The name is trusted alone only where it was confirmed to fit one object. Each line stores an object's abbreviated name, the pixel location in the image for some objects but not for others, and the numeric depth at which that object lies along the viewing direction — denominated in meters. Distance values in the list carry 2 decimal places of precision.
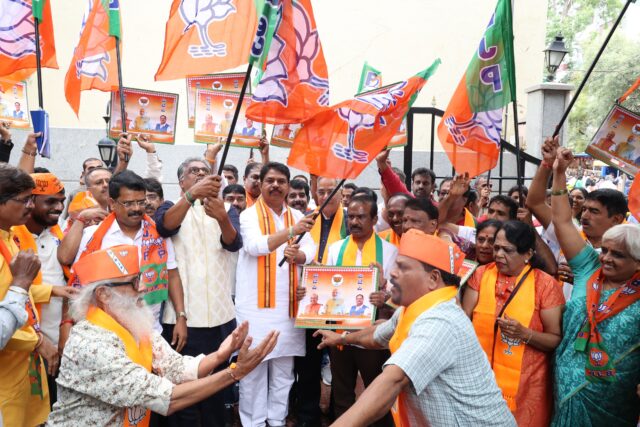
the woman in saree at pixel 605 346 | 3.43
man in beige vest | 4.77
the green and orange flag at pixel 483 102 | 5.27
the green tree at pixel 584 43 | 35.97
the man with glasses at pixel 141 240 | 4.38
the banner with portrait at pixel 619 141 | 4.75
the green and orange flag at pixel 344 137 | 4.98
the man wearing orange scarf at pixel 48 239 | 4.32
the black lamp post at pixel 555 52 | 10.15
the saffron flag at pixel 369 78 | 7.24
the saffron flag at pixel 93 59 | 5.88
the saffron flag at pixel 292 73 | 4.75
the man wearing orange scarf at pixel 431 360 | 2.47
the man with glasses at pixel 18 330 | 3.37
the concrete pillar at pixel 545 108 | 10.70
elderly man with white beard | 2.89
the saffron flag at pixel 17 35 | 5.54
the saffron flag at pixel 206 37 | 4.69
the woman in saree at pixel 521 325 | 3.82
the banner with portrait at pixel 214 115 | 5.95
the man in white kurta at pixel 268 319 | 5.11
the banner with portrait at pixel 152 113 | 5.96
